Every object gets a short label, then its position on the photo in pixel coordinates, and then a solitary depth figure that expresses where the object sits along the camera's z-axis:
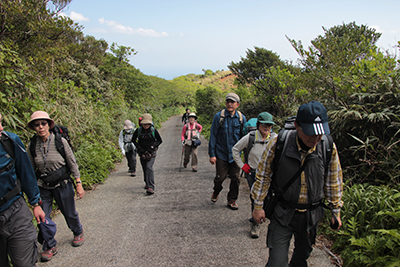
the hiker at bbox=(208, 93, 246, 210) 4.77
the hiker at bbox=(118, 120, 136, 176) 7.98
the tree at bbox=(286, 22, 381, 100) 5.98
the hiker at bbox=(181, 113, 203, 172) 8.24
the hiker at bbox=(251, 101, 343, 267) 2.14
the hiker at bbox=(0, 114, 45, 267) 2.41
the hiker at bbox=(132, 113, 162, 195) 6.10
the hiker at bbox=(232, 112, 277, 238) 3.97
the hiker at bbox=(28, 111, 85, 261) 3.49
